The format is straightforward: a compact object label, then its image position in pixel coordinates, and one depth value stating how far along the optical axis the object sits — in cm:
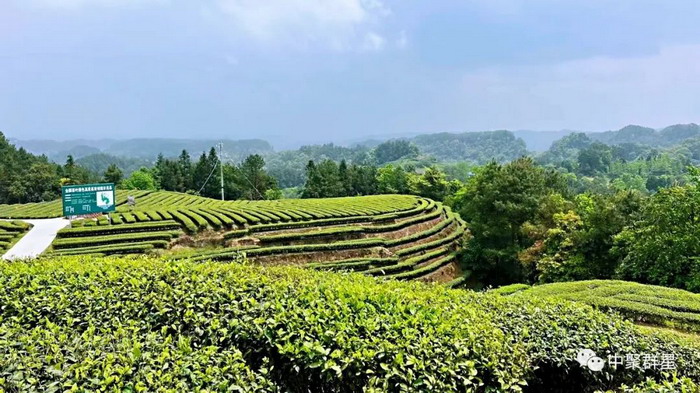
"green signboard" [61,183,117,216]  2659
